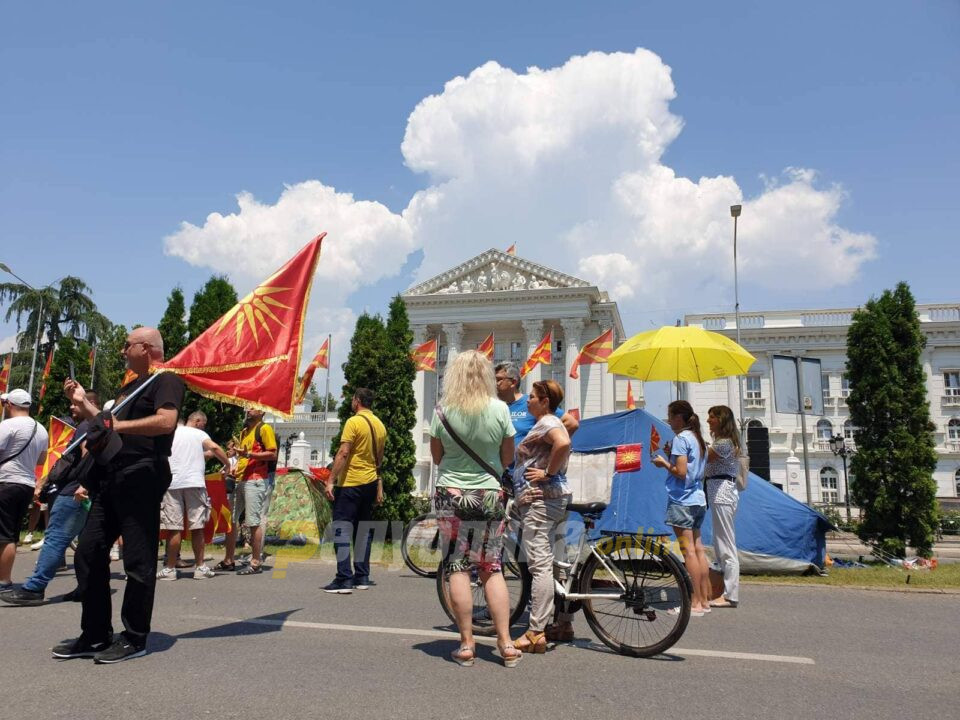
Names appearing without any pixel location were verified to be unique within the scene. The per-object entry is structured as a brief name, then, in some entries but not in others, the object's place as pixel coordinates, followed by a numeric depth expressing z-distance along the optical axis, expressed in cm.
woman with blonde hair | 398
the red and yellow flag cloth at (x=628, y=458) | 887
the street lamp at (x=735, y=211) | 2567
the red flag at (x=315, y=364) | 2172
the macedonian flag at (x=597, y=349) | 2883
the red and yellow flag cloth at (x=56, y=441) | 968
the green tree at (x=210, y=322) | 1737
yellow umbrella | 704
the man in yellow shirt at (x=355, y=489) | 659
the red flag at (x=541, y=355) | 3039
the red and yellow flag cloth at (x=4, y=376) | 1374
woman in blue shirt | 585
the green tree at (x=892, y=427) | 1191
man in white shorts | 735
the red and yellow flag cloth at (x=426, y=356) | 2902
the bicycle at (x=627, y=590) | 415
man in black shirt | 390
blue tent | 895
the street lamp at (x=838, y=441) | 2869
